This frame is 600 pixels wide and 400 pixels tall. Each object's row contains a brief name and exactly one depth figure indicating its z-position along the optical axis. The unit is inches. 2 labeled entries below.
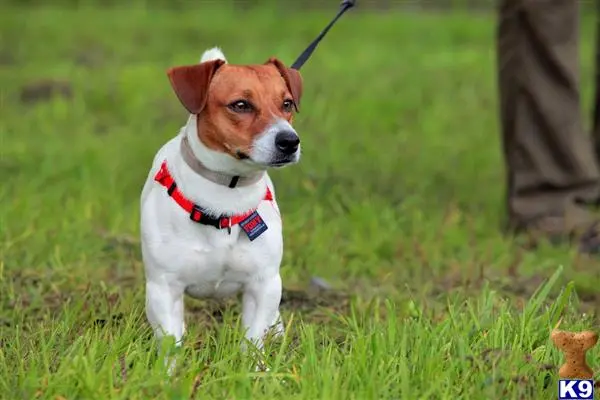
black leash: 354.6
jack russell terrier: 320.6
